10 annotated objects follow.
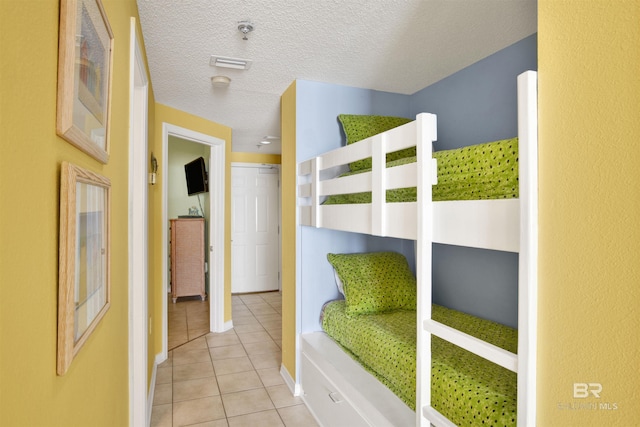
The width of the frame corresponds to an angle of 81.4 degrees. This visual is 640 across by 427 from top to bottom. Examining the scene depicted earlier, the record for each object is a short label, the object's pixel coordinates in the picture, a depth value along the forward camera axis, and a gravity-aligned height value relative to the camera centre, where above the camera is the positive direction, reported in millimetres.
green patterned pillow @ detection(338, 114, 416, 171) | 2672 +656
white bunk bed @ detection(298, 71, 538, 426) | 964 -57
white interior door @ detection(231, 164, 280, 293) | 5910 -200
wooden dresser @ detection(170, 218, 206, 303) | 5418 -608
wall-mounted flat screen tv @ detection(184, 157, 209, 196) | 4773 +528
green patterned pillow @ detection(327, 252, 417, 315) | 2443 -454
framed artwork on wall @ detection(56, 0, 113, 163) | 680 +311
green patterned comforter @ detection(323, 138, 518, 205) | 1115 +143
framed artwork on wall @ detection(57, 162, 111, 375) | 675 -94
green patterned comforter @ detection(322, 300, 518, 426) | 1296 -635
